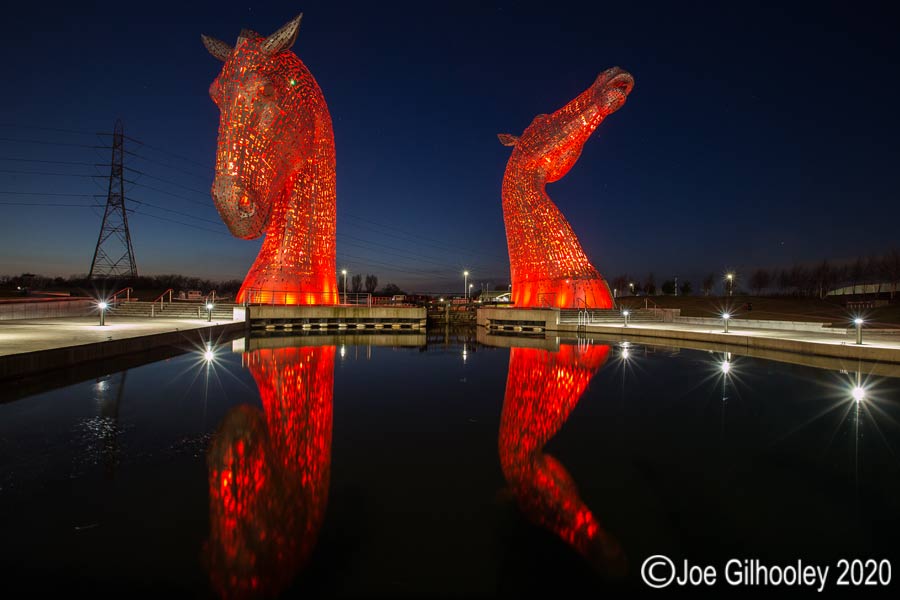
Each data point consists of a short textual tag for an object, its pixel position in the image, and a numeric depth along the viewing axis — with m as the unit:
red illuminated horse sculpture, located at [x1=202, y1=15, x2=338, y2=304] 17.91
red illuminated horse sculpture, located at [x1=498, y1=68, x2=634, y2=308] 25.78
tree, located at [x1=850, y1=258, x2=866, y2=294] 65.50
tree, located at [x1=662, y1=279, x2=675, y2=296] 78.94
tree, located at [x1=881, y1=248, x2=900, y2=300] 52.31
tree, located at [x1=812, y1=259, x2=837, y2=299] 69.31
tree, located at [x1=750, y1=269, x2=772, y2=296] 83.06
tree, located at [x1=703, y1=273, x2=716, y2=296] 85.05
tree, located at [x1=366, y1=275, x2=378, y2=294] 115.50
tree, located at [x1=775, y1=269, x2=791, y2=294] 78.72
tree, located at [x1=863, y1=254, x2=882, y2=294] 61.35
